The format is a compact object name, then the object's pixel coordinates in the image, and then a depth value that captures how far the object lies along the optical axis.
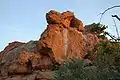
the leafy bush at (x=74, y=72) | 8.44
